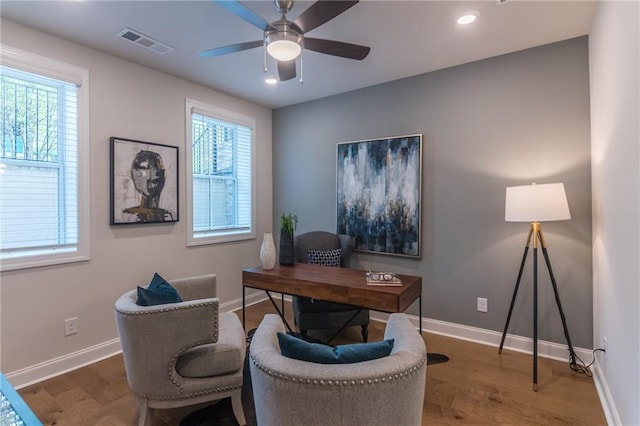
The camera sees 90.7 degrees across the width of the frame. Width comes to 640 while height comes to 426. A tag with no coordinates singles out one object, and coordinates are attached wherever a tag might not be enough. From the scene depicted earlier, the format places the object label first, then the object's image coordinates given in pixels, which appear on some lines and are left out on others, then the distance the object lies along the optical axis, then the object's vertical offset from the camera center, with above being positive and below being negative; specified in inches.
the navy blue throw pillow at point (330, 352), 44.2 -20.2
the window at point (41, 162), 90.4 +15.7
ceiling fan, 68.6 +44.2
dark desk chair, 114.0 -37.6
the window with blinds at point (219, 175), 139.3 +18.1
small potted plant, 117.4 -11.2
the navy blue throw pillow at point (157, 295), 73.0 -19.5
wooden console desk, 85.2 -21.9
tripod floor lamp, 88.5 +0.2
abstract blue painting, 130.4 +8.0
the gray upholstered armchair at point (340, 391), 39.6 -23.1
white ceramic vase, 110.5 -14.5
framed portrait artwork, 111.2 +11.6
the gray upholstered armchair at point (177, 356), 67.1 -31.9
